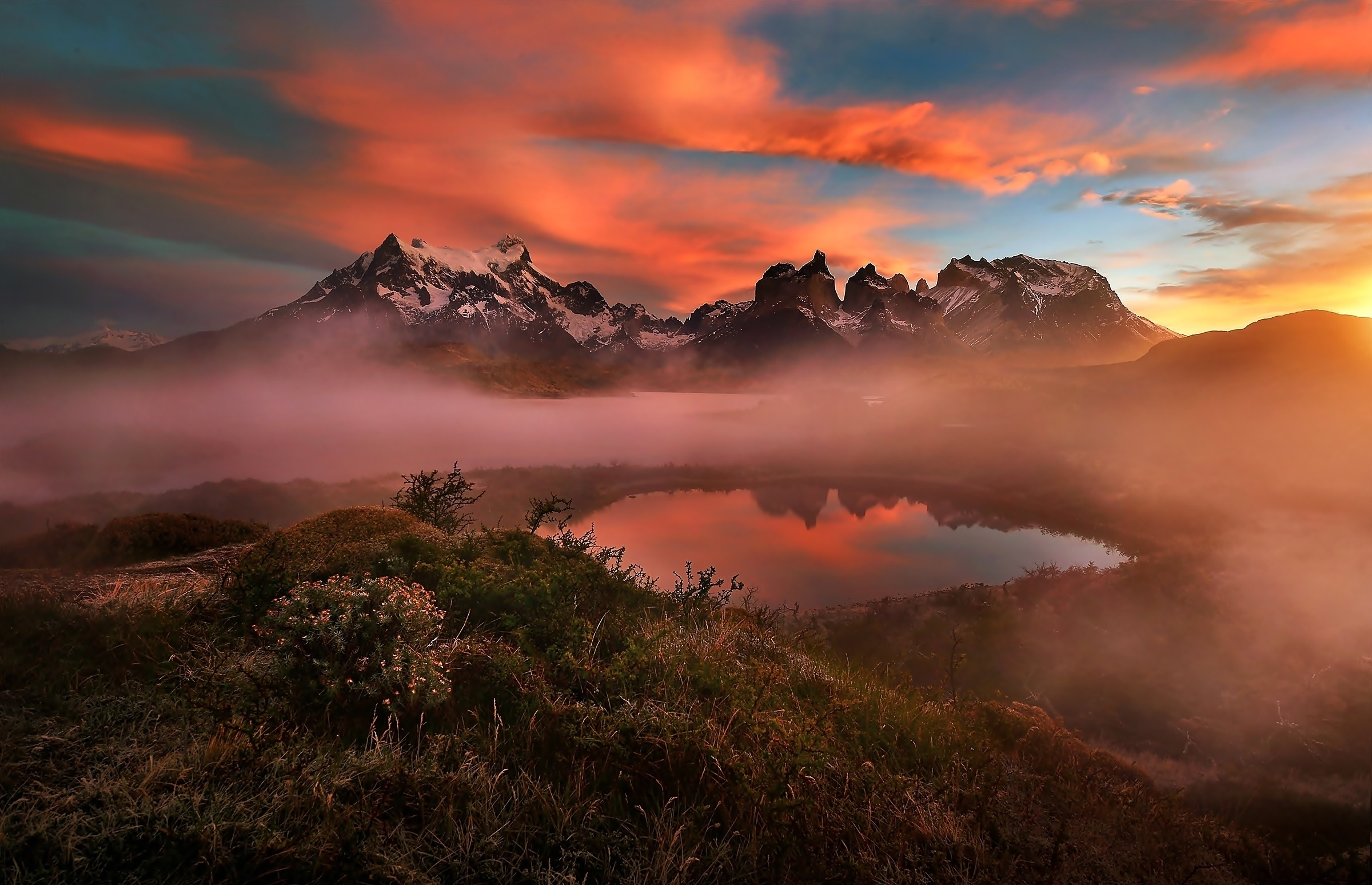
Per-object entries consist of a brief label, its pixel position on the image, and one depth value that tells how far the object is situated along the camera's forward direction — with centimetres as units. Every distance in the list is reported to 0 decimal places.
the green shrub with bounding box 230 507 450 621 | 746
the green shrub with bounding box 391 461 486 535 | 1263
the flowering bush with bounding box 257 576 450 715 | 527
